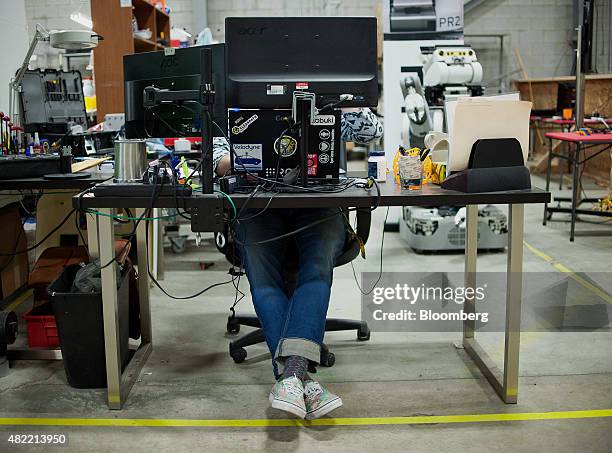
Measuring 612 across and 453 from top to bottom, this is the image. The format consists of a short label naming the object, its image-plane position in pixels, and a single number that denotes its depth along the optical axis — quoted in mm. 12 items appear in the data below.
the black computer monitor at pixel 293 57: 2113
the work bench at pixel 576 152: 4492
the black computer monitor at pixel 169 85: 2336
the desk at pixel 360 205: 2023
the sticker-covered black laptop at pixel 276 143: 2146
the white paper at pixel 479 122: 2162
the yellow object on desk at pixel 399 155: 2309
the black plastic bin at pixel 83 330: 2242
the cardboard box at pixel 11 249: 3348
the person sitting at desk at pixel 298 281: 2039
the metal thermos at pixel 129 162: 2168
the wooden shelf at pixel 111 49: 4902
